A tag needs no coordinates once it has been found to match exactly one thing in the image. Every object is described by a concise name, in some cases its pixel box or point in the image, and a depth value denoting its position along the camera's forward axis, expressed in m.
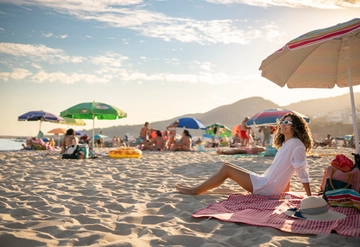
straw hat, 2.34
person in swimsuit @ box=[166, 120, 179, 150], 14.30
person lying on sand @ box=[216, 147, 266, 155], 10.96
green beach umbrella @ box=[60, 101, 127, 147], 11.05
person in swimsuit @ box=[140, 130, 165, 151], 13.60
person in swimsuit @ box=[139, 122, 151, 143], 14.13
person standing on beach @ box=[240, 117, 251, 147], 13.70
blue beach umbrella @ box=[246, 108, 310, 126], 11.60
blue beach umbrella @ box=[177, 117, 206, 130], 16.48
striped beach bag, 2.61
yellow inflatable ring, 8.91
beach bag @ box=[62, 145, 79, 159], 8.46
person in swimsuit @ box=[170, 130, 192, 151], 13.48
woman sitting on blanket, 2.99
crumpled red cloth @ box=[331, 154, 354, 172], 2.86
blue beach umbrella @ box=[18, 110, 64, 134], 14.05
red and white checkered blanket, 2.16
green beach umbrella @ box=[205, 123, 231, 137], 23.39
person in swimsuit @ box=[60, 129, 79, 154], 10.15
